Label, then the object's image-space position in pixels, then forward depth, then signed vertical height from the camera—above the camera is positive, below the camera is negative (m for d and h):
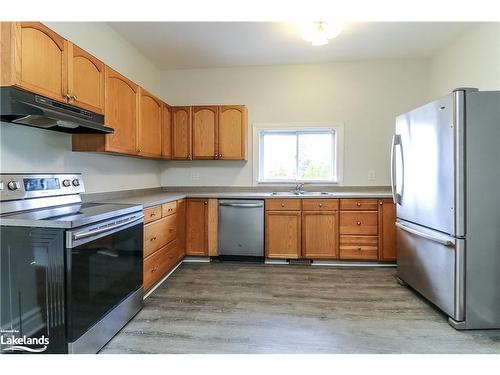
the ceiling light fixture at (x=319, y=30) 2.60 +1.48
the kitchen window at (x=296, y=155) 4.03 +0.42
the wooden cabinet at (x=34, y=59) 1.51 +0.77
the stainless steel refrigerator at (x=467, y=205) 1.95 -0.17
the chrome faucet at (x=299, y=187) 3.96 -0.06
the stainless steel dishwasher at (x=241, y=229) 3.50 -0.60
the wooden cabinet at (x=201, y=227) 3.57 -0.58
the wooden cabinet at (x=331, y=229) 3.38 -0.59
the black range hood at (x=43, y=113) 1.50 +0.44
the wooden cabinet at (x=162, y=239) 2.53 -0.60
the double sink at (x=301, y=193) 3.52 -0.14
